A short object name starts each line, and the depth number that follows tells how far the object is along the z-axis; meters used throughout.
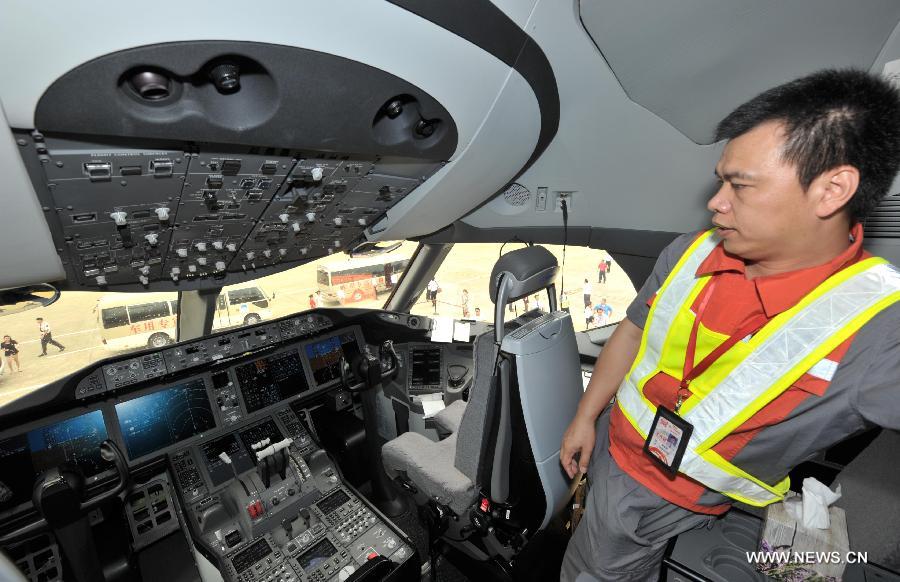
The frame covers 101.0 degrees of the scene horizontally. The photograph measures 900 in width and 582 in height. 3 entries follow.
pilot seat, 1.44
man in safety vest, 0.77
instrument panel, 2.00
